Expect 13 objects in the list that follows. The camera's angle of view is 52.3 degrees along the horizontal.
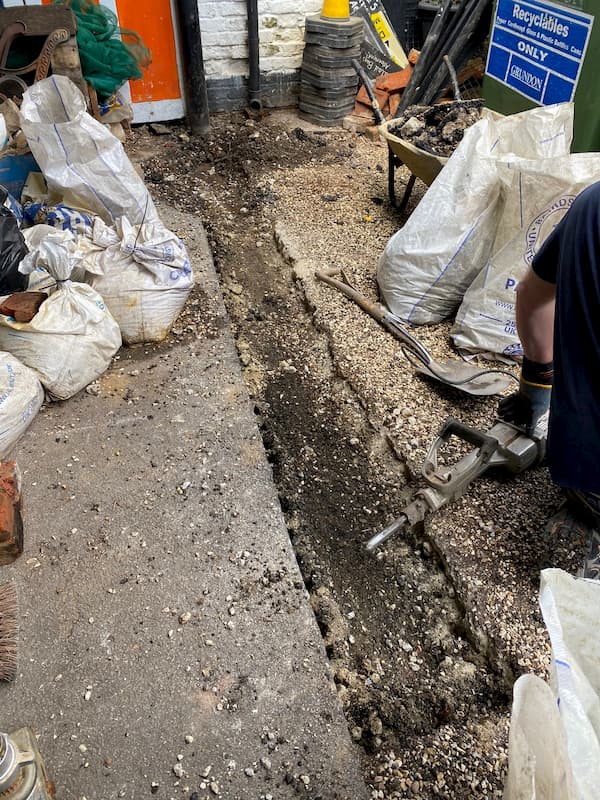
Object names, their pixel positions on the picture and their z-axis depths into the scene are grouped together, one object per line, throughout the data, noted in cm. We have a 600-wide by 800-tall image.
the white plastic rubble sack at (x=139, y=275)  294
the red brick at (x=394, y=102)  554
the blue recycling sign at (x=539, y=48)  316
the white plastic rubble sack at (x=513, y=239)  257
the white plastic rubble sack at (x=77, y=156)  303
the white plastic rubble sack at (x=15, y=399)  239
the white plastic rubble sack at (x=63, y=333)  258
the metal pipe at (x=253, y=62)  504
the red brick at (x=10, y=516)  205
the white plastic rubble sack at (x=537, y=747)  79
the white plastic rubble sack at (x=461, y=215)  283
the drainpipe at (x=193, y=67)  472
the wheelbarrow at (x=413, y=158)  342
